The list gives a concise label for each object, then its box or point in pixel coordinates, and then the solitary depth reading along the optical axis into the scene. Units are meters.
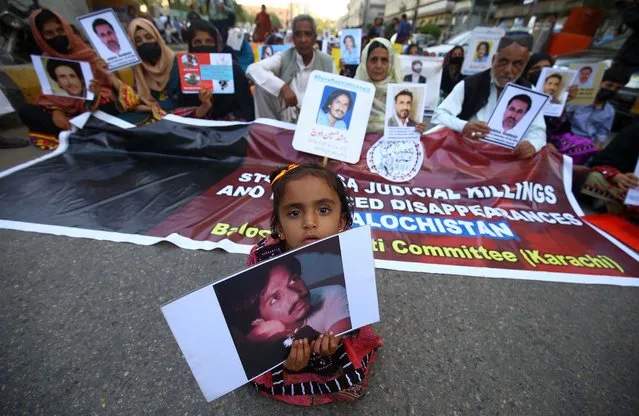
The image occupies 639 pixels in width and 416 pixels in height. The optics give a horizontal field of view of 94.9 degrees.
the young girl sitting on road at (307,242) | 1.00
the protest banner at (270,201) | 2.07
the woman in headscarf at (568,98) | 3.82
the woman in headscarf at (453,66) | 5.58
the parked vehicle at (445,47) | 9.46
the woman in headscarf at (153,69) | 3.29
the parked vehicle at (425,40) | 16.33
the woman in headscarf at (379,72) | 2.90
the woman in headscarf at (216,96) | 3.40
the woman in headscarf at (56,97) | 3.06
